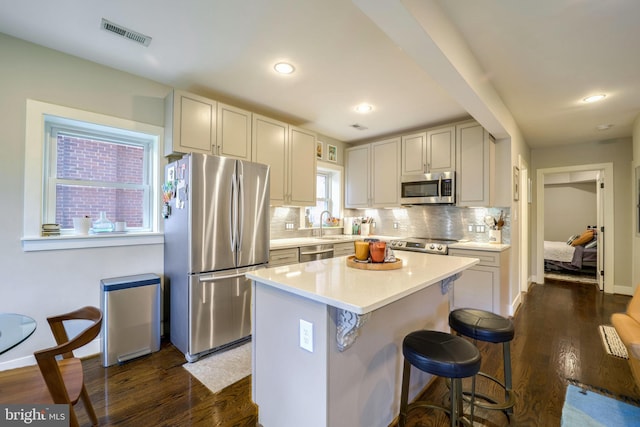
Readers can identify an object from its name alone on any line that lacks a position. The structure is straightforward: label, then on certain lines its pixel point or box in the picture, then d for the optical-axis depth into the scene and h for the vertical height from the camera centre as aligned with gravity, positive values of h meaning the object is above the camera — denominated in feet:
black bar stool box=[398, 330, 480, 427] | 4.12 -2.15
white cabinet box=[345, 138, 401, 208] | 14.56 +2.27
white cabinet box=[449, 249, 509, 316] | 10.80 -2.65
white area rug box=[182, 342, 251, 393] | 7.03 -4.16
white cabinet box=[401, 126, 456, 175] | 12.61 +3.09
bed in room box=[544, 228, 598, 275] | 19.11 -2.69
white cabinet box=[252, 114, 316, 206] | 11.20 +2.49
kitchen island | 4.24 -2.18
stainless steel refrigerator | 8.08 -0.97
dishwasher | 11.56 -1.55
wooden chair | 4.19 -2.79
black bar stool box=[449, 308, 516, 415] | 5.38 -2.25
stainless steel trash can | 7.63 -2.91
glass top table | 4.19 -1.90
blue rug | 5.76 -4.19
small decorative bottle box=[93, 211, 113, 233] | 8.58 -0.29
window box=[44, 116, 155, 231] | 8.08 +1.28
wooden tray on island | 5.85 -1.03
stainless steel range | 11.84 -1.26
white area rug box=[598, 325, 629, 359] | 8.66 -4.18
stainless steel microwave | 12.58 +1.33
